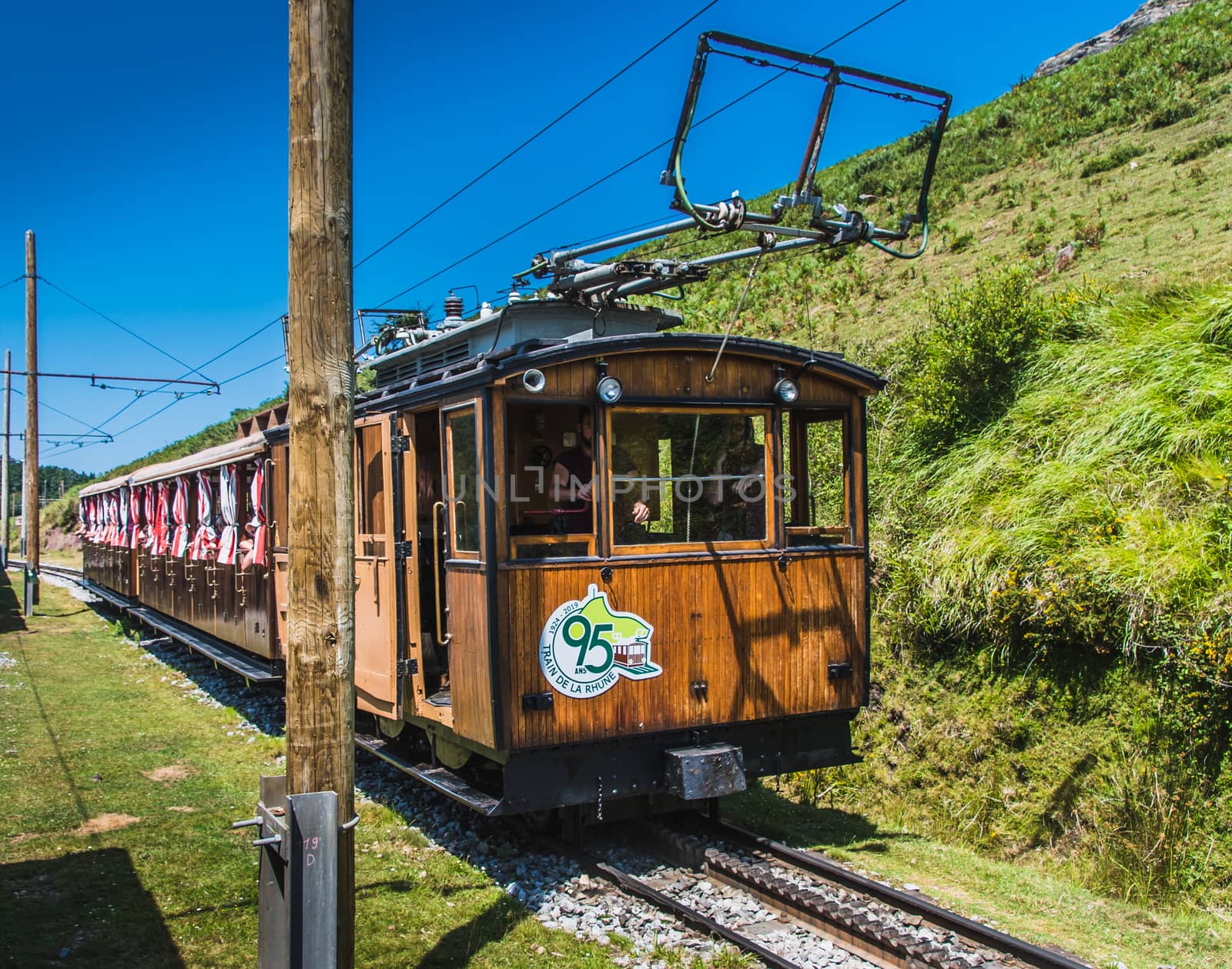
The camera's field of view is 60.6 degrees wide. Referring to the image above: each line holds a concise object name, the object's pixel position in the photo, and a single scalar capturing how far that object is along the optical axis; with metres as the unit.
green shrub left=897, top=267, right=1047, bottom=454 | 11.45
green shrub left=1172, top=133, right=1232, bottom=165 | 19.08
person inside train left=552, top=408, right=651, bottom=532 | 6.87
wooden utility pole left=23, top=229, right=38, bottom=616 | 24.39
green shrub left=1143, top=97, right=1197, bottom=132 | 22.81
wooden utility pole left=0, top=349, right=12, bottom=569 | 33.00
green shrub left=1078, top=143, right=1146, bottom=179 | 21.62
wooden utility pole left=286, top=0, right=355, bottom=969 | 4.77
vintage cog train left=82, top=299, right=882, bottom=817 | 6.55
